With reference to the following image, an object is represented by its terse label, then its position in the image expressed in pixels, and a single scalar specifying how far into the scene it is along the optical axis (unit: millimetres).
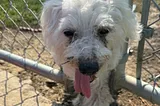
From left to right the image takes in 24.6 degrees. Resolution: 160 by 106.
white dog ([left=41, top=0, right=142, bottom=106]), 615
